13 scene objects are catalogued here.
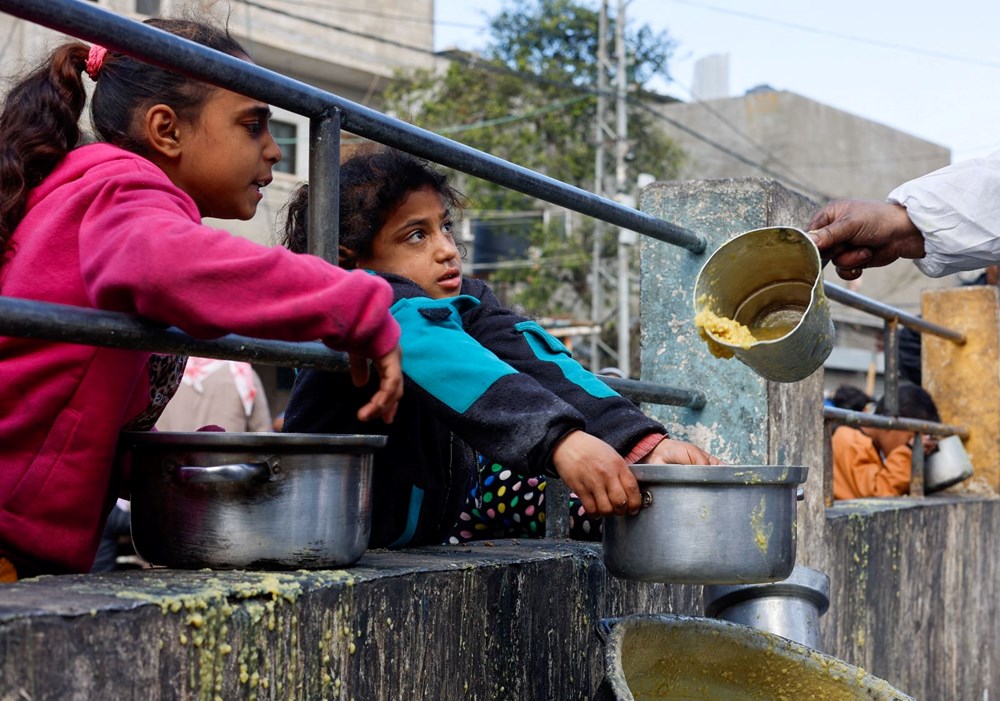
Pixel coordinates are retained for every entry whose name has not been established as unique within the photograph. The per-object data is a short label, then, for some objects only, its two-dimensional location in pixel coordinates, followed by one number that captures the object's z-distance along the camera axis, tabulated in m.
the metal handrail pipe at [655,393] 2.76
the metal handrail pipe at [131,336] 1.45
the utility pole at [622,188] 19.11
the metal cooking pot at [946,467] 5.26
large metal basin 2.10
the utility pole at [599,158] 20.00
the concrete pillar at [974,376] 5.73
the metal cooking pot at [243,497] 1.72
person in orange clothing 5.60
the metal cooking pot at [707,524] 1.99
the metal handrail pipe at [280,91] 1.53
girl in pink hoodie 1.59
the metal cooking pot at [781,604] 2.59
